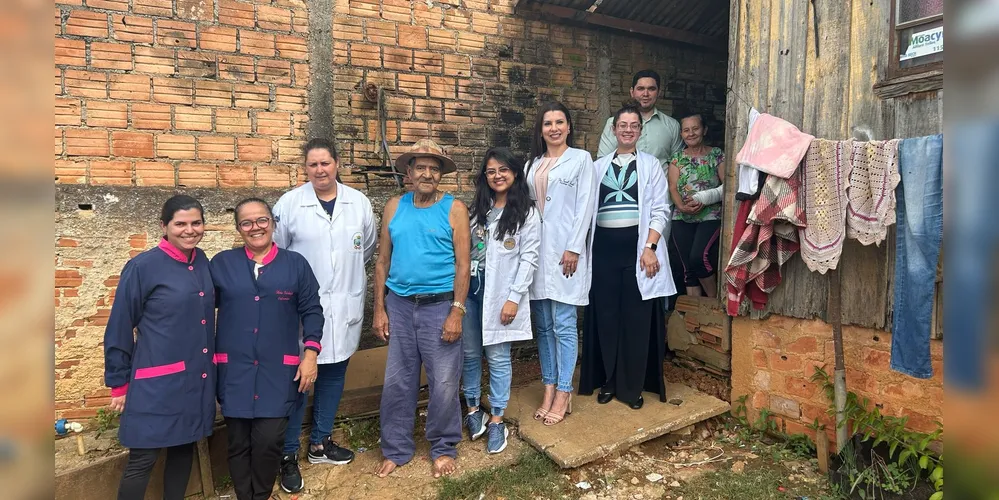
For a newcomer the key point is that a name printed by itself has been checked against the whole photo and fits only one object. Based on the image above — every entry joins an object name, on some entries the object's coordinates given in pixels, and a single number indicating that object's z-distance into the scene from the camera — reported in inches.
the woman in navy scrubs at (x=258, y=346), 114.0
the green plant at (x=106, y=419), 137.7
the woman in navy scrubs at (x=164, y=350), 102.2
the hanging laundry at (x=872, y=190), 114.8
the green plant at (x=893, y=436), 113.9
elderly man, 130.3
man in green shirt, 173.5
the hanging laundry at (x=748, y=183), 133.5
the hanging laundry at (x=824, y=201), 122.8
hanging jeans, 108.8
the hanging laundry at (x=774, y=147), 128.2
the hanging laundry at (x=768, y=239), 128.6
